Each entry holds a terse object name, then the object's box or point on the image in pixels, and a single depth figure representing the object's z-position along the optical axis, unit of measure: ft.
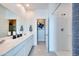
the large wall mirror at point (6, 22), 4.46
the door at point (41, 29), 10.32
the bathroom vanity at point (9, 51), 2.40
